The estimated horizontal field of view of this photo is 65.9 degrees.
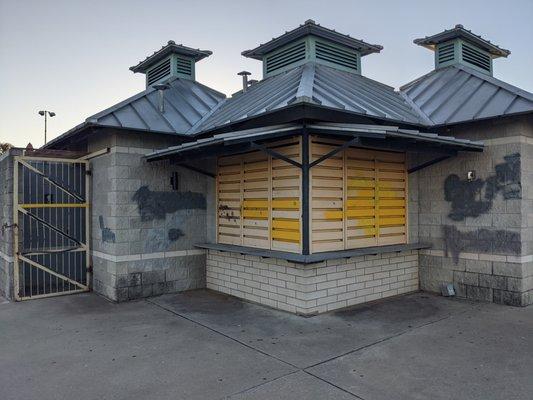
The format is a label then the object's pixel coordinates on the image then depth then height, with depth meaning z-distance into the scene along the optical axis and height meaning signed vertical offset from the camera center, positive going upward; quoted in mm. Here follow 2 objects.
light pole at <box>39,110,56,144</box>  18172 +4331
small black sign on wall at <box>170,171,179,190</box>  7594 +513
